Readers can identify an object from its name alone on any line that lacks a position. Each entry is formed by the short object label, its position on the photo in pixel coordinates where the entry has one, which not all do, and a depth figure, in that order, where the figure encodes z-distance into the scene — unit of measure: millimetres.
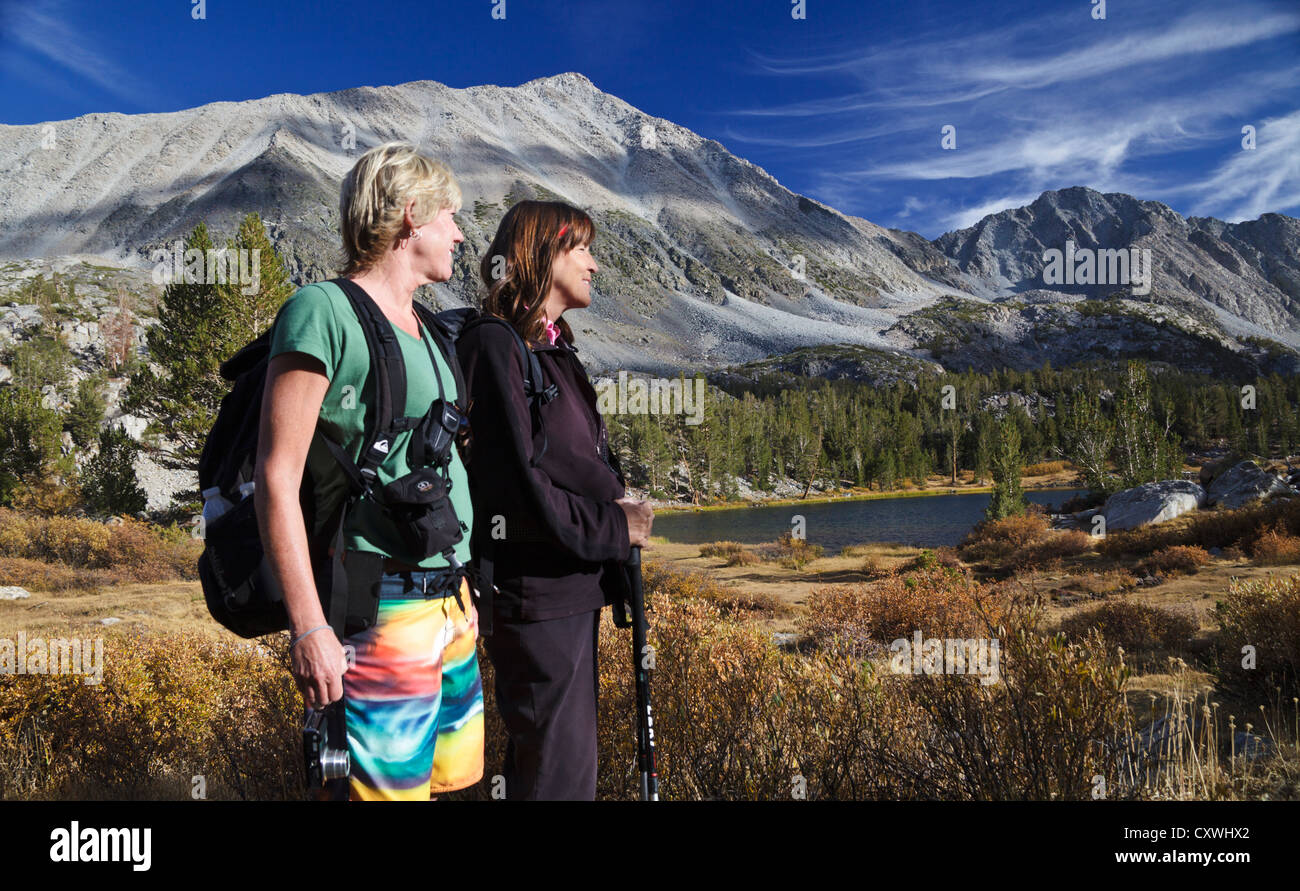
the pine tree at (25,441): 33312
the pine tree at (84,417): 48188
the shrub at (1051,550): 24062
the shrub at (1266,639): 6719
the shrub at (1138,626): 10578
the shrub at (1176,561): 18422
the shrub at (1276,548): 17297
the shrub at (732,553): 30139
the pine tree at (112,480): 31594
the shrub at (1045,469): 85250
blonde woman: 1556
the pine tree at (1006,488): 34969
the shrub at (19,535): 23438
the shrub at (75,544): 23312
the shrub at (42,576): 18891
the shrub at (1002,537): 27781
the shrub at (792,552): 29062
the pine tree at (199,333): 28172
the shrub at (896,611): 10763
